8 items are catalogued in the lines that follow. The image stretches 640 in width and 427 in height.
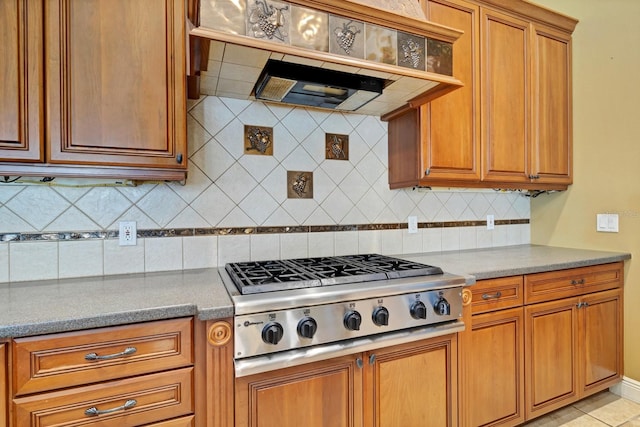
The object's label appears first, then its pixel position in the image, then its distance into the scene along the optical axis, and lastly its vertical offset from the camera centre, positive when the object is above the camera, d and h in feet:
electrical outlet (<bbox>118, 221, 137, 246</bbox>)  5.13 -0.32
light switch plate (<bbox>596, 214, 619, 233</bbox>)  7.20 -0.28
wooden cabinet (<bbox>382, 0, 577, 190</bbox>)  6.31 +2.04
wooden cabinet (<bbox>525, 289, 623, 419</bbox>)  5.90 -2.64
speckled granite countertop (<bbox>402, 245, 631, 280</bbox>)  5.49 -0.94
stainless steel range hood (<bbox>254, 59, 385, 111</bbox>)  4.76 +1.94
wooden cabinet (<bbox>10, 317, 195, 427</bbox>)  3.09 -1.63
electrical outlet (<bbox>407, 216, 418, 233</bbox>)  7.24 -0.28
